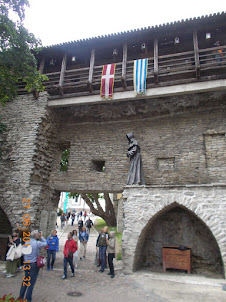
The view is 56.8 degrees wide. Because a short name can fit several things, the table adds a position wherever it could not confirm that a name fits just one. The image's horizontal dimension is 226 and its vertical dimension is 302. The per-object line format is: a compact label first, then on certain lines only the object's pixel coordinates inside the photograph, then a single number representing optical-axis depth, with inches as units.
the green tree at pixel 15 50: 241.1
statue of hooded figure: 286.7
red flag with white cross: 316.5
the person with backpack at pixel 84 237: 314.0
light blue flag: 302.8
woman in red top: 210.2
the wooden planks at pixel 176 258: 244.1
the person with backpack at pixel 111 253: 220.7
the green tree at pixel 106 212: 560.9
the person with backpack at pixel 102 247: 239.3
